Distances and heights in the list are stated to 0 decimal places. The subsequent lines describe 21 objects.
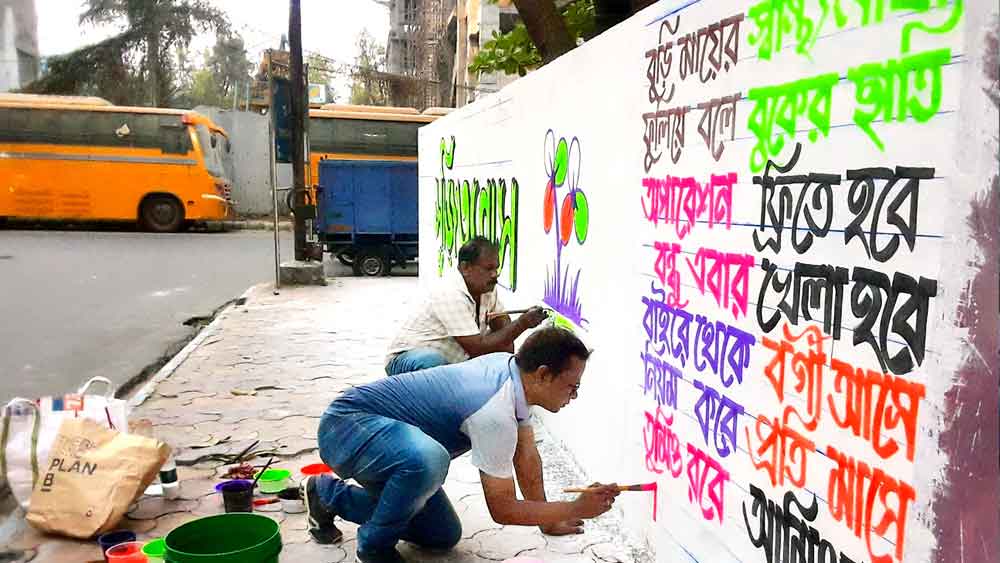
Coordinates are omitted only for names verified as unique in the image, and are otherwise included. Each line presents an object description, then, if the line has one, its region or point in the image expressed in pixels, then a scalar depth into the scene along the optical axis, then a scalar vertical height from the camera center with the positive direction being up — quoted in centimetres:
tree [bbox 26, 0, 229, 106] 2805 +507
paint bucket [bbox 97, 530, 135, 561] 306 -134
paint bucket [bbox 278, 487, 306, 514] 353 -136
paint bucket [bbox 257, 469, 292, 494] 371 -133
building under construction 2273 +618
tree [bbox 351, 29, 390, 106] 3403 +559
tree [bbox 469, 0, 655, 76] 584 +137
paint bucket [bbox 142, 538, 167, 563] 286 -131
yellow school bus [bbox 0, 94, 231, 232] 1756 +89
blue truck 1275 -14
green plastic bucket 259 -117
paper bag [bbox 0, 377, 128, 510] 322 -99
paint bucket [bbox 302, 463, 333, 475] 380 -131
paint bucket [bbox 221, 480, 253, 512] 339 -128
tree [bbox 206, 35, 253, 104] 3266 +580
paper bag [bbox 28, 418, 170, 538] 315 -114
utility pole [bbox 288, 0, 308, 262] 1144 +97
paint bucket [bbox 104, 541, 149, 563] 284 -131
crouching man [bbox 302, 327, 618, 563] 249 -83
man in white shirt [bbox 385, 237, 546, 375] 384 -60
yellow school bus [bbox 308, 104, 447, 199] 1759 +146
